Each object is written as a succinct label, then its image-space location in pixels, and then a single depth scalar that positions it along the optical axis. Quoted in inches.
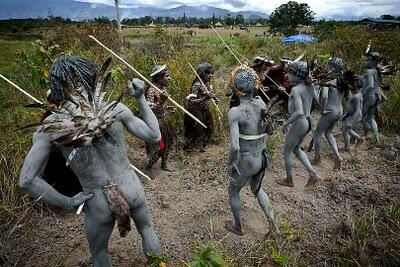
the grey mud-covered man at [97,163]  90.0
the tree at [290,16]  1432.1
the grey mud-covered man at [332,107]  218.8
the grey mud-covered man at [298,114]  191.6
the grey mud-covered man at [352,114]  241.6
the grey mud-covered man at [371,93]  250.1
